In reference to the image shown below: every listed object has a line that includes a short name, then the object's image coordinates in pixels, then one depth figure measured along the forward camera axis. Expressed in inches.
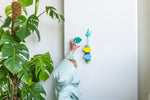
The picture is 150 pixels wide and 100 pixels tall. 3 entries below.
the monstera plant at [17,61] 55.4
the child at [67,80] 67.9
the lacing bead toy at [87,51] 74.8
